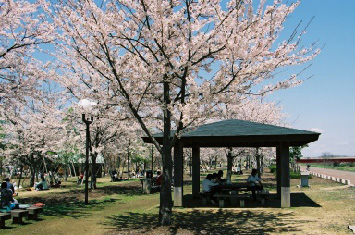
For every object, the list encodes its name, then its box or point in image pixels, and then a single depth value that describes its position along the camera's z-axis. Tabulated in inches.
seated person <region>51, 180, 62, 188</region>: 1118.2
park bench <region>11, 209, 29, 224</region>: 395.5
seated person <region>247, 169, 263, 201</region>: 594.2
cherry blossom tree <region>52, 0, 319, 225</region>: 334.0
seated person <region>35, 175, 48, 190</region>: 1013.2
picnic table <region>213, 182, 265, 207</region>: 543.9
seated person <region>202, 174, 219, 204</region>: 570.0
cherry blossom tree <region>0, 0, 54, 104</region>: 537.6
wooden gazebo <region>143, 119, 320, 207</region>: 514.5
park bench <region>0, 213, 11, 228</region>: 369.0
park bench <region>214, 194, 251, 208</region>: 541.0
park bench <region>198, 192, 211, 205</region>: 568.4
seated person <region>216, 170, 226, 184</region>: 618.2
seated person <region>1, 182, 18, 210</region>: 415.5
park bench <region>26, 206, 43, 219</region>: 422.9
